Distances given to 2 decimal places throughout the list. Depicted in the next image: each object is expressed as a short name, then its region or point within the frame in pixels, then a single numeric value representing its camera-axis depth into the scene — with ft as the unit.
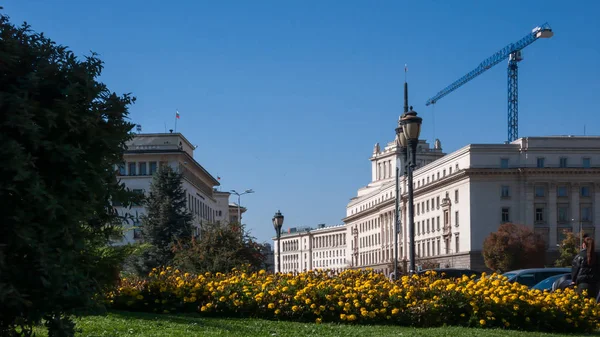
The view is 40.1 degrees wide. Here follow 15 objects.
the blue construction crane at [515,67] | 471.62
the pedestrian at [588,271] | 59.82
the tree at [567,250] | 264.52
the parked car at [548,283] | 91.95
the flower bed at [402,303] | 51.55
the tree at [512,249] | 271.08
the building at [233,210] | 547.20
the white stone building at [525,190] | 302.86
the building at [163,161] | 266.57
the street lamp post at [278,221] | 157.41
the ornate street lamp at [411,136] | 66.80
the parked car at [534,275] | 101.65
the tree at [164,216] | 162.23
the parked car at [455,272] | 116.57
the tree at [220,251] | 91.91
